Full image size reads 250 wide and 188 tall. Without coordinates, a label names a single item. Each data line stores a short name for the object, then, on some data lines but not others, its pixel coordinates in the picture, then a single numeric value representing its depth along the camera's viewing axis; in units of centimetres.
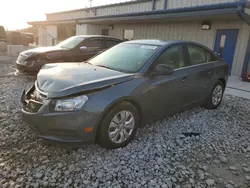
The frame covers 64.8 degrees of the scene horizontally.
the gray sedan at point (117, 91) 235
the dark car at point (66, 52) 571
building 720
